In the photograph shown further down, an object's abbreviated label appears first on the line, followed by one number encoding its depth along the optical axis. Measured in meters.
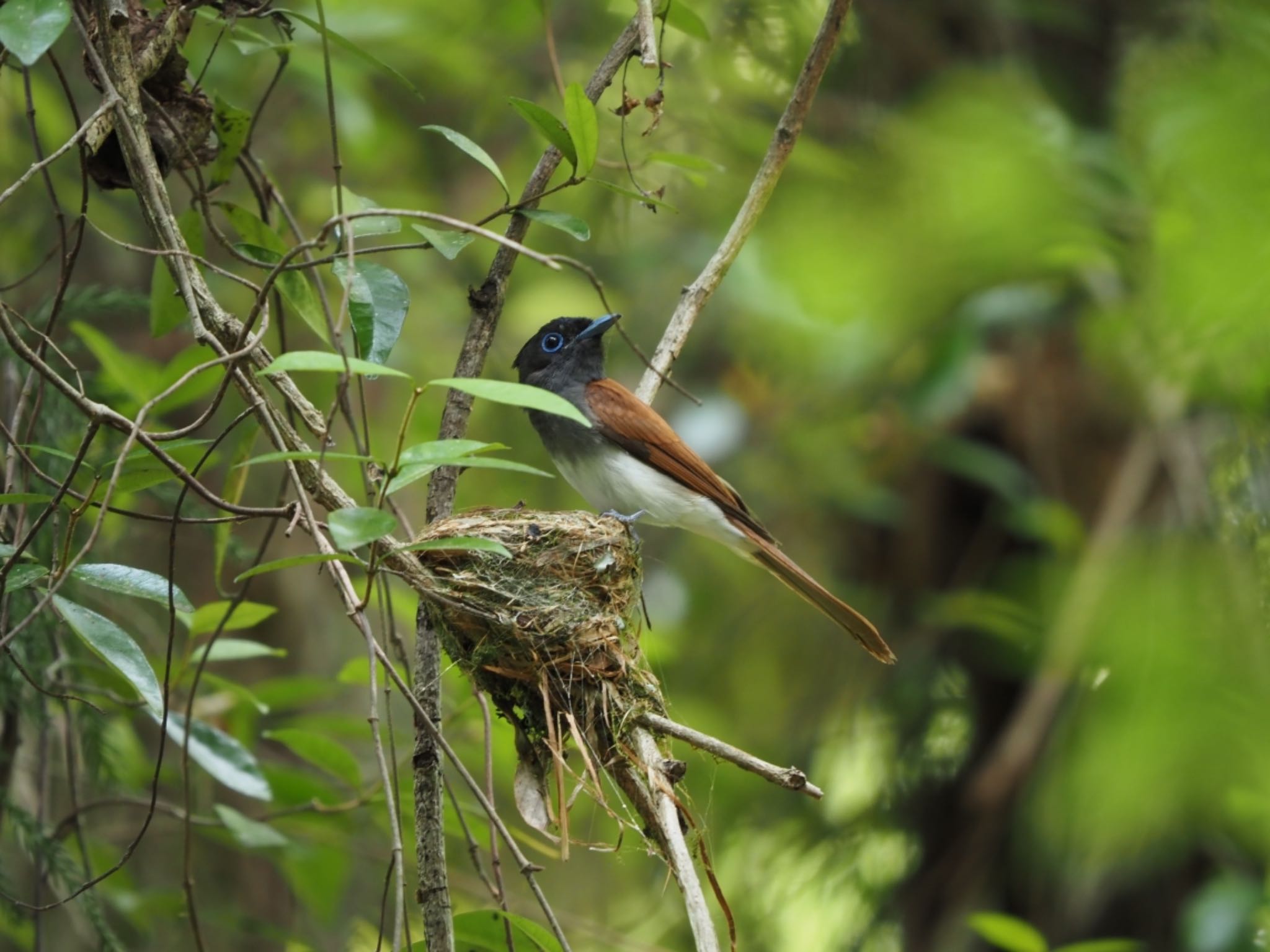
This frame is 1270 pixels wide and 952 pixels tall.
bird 8.51
